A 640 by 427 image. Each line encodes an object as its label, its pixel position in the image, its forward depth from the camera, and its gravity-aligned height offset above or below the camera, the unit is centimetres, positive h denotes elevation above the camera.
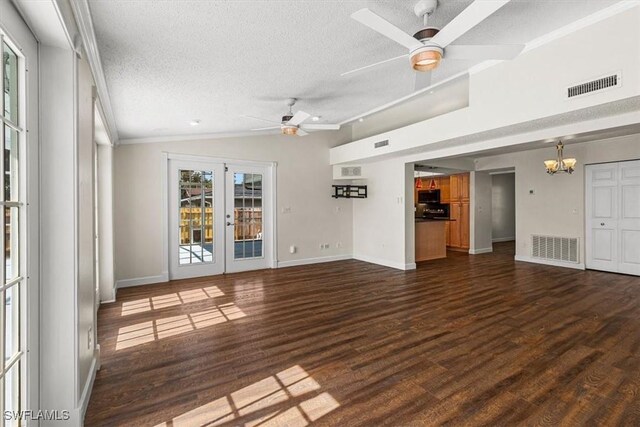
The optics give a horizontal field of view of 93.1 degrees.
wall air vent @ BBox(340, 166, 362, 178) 700 +86
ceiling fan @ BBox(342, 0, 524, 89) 194 +122
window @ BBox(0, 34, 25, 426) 128 -11
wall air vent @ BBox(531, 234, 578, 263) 620 -88
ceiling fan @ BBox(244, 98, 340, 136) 414 +122
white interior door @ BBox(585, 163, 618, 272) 569 -19
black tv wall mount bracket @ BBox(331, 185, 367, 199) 699 +41
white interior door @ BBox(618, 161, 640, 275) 543 -23
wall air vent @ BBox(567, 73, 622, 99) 273 +115
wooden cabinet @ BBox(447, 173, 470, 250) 863 -9
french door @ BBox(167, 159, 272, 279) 547 -15
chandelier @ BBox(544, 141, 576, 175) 543 +78
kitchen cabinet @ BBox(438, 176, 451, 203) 923 +57
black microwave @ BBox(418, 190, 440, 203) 972 +39
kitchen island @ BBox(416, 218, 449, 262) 735 -77
